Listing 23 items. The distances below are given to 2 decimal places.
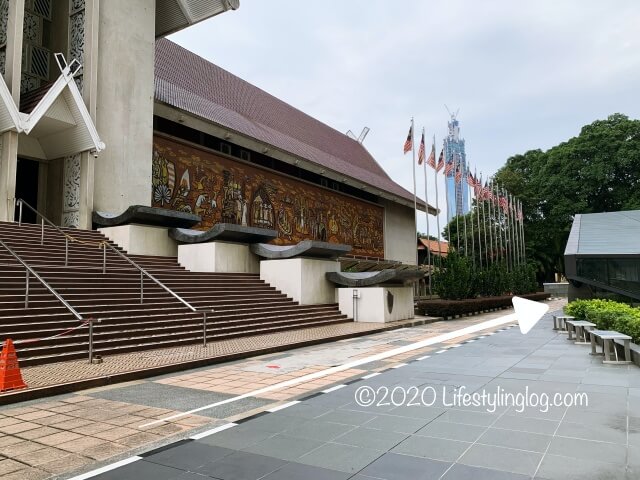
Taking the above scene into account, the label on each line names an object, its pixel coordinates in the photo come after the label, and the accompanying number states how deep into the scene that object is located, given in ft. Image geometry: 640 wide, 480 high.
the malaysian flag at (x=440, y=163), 81.41
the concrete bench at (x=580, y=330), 35.27
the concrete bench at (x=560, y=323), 46.75
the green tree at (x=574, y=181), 128.57
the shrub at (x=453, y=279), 69.82
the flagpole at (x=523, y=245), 124.67
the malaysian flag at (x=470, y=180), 90.38
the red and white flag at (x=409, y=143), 78.74
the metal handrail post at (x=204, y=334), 31.58
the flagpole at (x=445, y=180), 83.58
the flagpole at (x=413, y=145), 78.79
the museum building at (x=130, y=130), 55.67
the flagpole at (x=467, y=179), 91.46
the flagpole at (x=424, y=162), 79.66
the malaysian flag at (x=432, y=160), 79.25
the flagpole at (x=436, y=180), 81.22
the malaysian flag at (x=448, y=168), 84.32
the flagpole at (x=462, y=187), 93.21
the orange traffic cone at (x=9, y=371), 19.58
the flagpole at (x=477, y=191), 93.96
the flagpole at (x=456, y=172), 86.28
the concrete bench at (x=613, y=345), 26.30
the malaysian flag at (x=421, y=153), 79.36
